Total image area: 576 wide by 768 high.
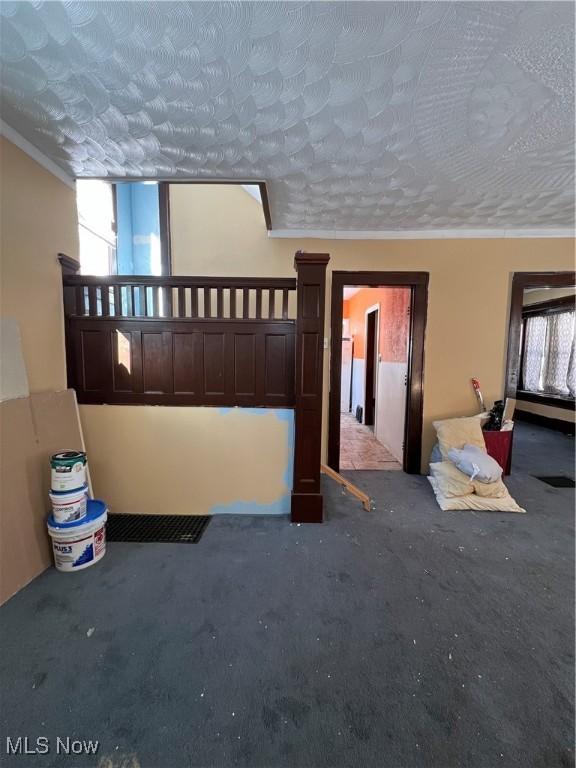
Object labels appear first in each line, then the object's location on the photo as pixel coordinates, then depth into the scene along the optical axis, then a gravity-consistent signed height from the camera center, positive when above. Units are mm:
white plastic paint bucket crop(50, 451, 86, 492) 1638 -674
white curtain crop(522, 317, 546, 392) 5402 +95
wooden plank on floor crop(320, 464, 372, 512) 2350 -1089
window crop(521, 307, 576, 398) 4859 +77
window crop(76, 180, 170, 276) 2963 +1341
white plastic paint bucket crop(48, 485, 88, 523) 1628 -859
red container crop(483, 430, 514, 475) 2844 -838
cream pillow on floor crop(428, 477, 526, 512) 2354 -1173
